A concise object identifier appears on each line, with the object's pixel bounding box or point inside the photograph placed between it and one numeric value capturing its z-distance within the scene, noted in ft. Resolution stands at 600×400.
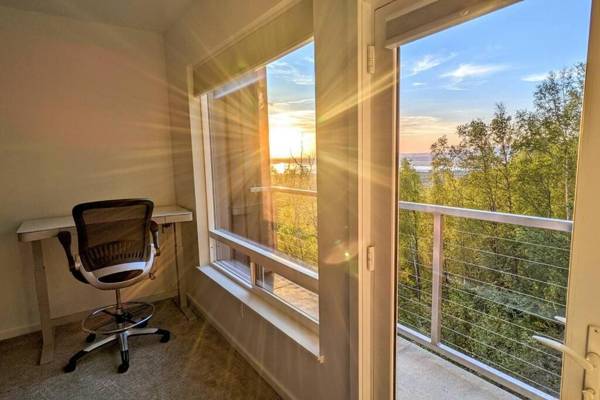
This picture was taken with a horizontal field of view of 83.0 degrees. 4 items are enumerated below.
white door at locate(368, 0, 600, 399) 2.52
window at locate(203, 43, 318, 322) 6.10
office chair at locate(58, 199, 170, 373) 7.23
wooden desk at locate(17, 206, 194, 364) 7.59
